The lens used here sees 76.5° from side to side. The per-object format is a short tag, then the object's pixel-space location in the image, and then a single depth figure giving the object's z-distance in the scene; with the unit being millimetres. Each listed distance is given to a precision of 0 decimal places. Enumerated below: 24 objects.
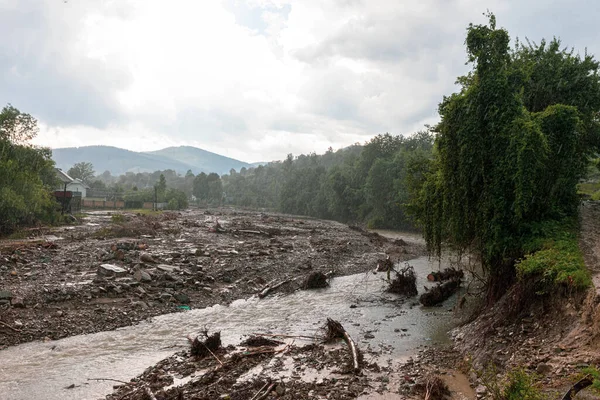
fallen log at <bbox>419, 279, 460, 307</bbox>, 17578
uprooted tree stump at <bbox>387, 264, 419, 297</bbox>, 19381
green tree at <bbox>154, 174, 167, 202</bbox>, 97500
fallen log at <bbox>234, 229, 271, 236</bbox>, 42688
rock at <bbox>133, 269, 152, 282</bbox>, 17938
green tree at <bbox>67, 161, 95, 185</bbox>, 125356
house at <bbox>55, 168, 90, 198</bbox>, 70544
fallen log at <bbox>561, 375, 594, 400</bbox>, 5994
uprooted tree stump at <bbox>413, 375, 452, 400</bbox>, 8438
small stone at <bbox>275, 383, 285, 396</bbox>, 8787
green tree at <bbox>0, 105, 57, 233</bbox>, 32344
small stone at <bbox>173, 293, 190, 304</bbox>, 16781
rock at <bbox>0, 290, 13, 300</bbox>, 13940
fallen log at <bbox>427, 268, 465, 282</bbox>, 21048
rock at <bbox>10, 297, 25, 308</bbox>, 13758
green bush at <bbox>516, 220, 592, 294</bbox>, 9586
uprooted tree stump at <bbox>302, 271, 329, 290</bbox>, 21047
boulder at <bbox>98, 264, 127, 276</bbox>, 18277
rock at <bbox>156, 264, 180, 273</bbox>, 20106
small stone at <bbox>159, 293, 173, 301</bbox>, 16603
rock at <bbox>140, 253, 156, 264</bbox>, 21125
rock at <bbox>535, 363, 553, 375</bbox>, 7893
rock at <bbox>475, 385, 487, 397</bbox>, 8396
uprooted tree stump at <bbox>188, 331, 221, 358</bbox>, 11062
